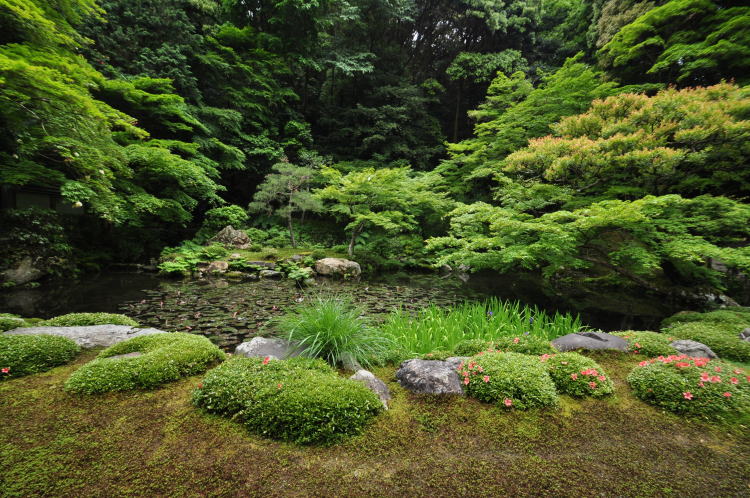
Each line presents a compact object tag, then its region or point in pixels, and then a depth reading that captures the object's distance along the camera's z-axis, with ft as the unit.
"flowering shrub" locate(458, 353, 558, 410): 7.14
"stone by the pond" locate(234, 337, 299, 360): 9.23
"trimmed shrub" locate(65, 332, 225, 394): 6.82
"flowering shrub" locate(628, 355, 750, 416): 7.01
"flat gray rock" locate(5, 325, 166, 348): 9.45
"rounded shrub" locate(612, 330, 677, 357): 10.28
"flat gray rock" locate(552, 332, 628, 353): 10.77
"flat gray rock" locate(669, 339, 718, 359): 10.21
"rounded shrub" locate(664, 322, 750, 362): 10.48
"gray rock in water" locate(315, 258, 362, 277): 35.17
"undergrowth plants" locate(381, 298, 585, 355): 11.80
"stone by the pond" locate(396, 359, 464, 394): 7.70
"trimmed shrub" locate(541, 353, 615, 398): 7.78
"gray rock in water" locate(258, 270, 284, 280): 33.60
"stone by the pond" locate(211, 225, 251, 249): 41.93
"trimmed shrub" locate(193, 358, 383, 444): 5.81
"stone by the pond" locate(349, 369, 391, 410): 7.31
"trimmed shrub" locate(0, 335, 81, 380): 7.31
